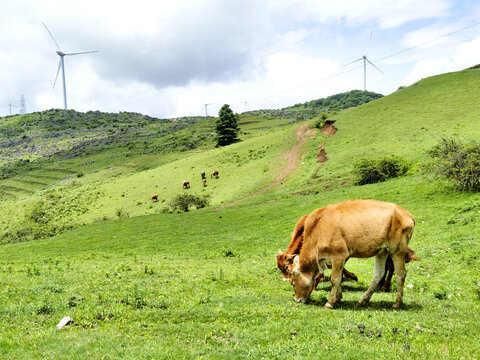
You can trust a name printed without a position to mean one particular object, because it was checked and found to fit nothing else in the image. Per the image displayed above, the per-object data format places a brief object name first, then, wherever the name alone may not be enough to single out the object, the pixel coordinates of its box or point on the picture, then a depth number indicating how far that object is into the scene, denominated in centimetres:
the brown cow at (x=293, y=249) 1133
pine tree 9831
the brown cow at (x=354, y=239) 901
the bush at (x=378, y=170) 4094
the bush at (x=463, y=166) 2570
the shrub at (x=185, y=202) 4981
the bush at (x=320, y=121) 7828
